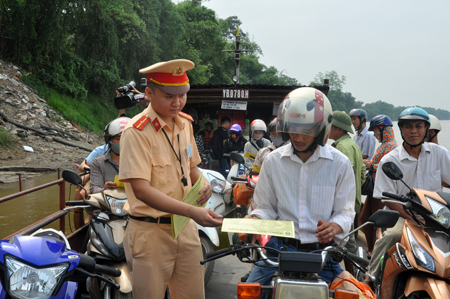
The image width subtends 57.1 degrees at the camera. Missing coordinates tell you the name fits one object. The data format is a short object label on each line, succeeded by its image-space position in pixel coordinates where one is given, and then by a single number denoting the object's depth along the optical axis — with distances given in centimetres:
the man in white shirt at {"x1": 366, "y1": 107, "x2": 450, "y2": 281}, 375
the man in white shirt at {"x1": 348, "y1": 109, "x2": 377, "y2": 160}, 762
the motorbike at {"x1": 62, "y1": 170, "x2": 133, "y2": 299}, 323
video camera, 481
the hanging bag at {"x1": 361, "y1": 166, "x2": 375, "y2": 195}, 584
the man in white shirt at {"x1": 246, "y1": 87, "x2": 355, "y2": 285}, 238
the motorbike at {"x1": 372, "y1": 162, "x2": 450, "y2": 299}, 277
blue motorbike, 196
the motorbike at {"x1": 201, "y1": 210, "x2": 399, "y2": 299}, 185
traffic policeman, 249
